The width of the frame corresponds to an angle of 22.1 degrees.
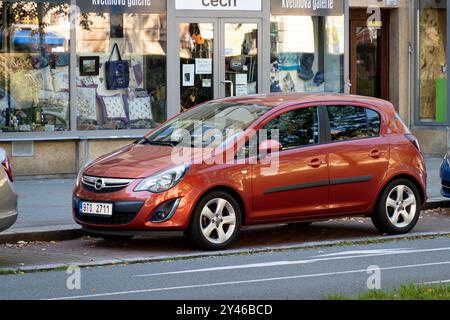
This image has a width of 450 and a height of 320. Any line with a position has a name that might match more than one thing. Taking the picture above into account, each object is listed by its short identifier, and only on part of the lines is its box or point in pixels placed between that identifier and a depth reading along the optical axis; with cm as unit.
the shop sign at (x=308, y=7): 2061
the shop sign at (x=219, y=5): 1972
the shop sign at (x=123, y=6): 1880
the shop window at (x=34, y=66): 1817
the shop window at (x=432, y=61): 2250
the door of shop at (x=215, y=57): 1984
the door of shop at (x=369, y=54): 2277
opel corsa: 1208
